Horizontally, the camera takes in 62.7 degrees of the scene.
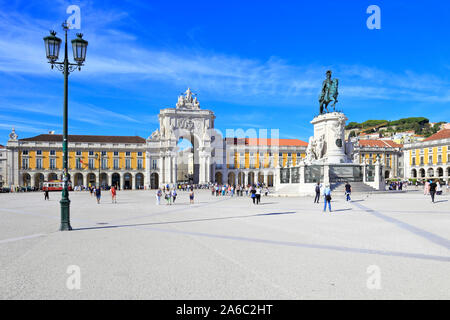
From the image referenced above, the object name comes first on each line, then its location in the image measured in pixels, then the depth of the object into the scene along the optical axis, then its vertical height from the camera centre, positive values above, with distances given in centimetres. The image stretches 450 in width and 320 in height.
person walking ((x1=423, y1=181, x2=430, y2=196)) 2640 -169
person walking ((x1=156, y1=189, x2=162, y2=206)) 2278 -180
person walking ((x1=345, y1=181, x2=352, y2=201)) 2103 -137
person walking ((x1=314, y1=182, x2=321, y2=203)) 2104 -149
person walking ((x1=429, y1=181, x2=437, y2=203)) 1938 -119
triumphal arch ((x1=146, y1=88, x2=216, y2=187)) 7775 +573
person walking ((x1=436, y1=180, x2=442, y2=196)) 2727 -189
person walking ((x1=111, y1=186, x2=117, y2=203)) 2525 -158
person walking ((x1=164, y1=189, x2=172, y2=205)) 2246 -181
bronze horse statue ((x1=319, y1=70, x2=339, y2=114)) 3041 +620
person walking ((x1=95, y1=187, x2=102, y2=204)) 2445 -172
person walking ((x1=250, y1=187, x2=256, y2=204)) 2144 -156
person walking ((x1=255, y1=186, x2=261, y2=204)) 2147 -152
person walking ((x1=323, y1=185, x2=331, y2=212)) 1542 -117
